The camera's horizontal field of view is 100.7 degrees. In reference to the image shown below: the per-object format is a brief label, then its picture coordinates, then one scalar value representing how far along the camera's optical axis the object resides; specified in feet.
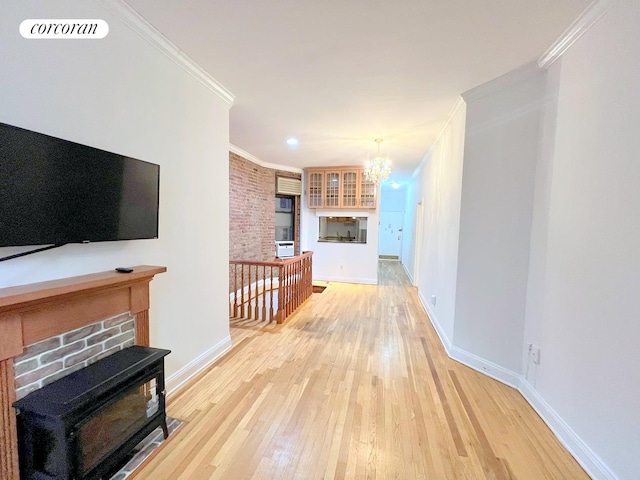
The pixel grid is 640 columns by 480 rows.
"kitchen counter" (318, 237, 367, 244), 21.40
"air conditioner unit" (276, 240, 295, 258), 20.53
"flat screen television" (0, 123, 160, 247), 3.53
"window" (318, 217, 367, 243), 21.16
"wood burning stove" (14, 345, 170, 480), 3.82
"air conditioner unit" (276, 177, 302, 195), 20.43
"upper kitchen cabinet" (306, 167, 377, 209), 19.92
